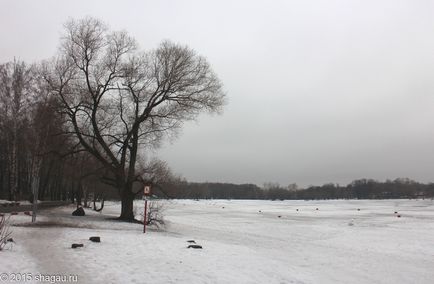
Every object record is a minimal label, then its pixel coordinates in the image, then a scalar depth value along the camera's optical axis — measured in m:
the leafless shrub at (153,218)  29.95
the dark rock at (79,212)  32.33
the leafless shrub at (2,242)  13.67
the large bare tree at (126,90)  30.48
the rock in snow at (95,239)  17.20
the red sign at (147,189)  22.53
